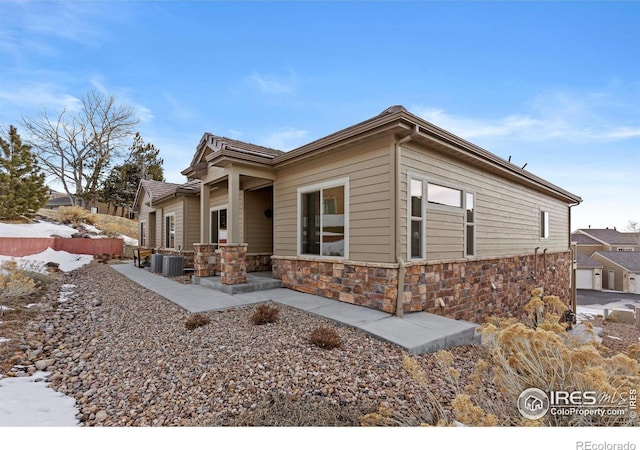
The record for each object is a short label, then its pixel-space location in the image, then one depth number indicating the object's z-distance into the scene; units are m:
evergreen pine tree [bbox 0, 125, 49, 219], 13.24
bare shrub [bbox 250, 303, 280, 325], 4.00
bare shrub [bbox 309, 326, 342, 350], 3.20
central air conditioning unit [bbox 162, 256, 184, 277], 8.73
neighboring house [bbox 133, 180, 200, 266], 10.63
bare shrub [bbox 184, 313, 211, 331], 3.90
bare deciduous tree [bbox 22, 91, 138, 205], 20.22
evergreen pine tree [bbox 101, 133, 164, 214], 23.66
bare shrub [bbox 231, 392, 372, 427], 2.05
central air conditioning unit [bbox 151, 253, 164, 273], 9.66
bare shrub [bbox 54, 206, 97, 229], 16.47
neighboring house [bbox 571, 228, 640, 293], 22.10
